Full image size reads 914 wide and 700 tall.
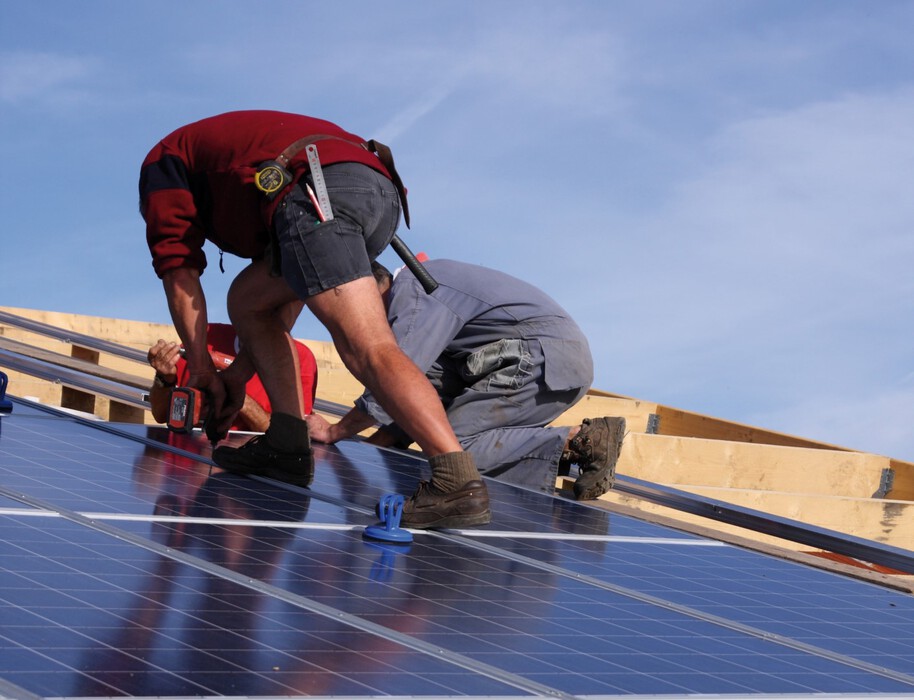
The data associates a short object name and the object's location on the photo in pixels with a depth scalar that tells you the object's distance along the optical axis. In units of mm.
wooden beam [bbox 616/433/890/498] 8055
